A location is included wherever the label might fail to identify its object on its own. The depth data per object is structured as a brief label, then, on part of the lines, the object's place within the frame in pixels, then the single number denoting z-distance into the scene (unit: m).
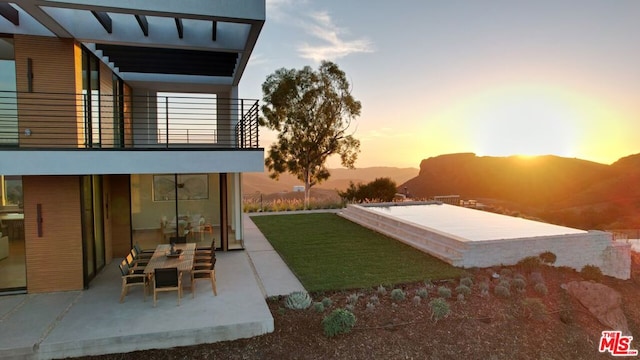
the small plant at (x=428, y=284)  8.75
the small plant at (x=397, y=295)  8.03
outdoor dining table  7.97
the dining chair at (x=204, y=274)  8.06
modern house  7.47
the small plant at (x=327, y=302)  7.67
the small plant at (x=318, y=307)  7.41
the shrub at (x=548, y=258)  11.00
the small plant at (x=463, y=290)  8.37
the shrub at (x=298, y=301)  7.57
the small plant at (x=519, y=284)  8.77
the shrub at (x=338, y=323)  6.55
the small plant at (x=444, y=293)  8.23
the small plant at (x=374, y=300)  7.83
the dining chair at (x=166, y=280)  7.45
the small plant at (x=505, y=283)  8.72
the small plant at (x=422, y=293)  8.18
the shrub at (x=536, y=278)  9.31
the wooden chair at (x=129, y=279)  7.70
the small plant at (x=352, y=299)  7.78
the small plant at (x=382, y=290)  8.31
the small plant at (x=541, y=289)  8.67
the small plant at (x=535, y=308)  7.61
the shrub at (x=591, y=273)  10.50
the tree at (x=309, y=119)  23.83
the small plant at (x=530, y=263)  10.48
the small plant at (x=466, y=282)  8.87
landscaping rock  7.91
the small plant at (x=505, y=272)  9.75
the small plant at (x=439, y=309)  7.21
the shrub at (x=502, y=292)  8.33
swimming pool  10.73
